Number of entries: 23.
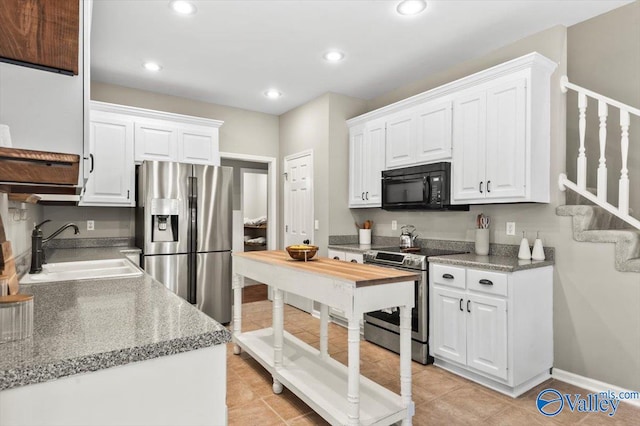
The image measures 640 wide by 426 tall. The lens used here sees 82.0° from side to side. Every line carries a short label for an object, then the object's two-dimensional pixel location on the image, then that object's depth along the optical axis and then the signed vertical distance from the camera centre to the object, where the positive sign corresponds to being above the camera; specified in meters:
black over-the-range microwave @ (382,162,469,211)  3.38 +0.25
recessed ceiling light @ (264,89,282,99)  4.45 +1.47
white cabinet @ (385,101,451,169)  3.41 +0.77
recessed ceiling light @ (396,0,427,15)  2.61 +1.50
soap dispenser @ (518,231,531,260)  2.91 -0.30
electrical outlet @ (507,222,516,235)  3.15 -0.13
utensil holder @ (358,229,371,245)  4.50 -0.29
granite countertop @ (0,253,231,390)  0.88 -0.35
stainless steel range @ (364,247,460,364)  3.10 -0.92
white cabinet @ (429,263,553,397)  2.56 -0.83
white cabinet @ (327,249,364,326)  3.88 -0.50
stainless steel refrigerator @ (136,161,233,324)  3.76 -0.18
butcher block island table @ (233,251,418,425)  1.98 -0.83
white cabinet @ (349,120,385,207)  4.12 +0.58
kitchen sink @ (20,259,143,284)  2.14 -0.39
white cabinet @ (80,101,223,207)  3.80 +0.76
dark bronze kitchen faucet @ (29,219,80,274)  2.34 -0.26
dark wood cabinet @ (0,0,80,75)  0.90 +0.46
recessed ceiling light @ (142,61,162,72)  3.64 +1.48
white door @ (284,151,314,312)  4.75 +0.13
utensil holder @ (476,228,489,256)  3.22 -0.25
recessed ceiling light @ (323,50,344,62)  3.43 +1.50
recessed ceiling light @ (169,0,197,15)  2.63 +1.50
